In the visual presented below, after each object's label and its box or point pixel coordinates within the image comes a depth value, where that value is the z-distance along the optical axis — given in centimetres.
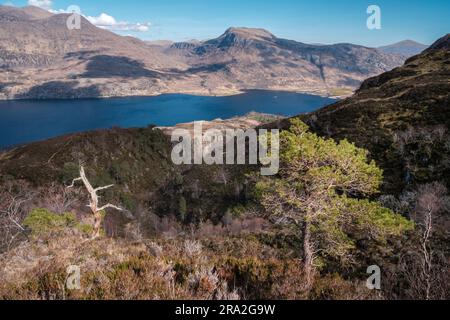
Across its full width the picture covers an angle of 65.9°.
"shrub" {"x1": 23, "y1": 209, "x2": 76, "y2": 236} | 2448
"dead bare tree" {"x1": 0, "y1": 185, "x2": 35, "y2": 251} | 3136
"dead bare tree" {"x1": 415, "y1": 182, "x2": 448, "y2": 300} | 3644
